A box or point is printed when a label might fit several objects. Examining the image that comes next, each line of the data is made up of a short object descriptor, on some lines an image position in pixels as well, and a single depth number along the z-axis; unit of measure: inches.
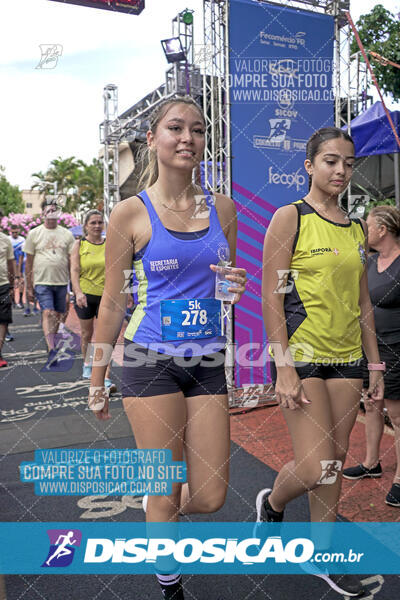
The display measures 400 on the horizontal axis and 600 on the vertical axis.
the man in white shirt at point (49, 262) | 253.4
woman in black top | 119.5
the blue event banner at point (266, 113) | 182.5
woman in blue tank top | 74.9
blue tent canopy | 244.1
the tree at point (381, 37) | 382.6
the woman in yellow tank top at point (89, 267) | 217.2
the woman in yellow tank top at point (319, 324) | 83.7
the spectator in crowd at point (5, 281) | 251.3
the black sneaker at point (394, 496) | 115.8
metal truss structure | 178.2
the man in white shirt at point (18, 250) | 527.5
